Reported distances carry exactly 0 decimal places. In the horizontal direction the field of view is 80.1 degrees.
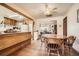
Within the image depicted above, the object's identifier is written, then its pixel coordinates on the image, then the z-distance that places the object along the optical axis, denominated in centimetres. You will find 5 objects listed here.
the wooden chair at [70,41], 110
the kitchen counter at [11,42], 100
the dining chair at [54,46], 109
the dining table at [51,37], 113
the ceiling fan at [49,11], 104
